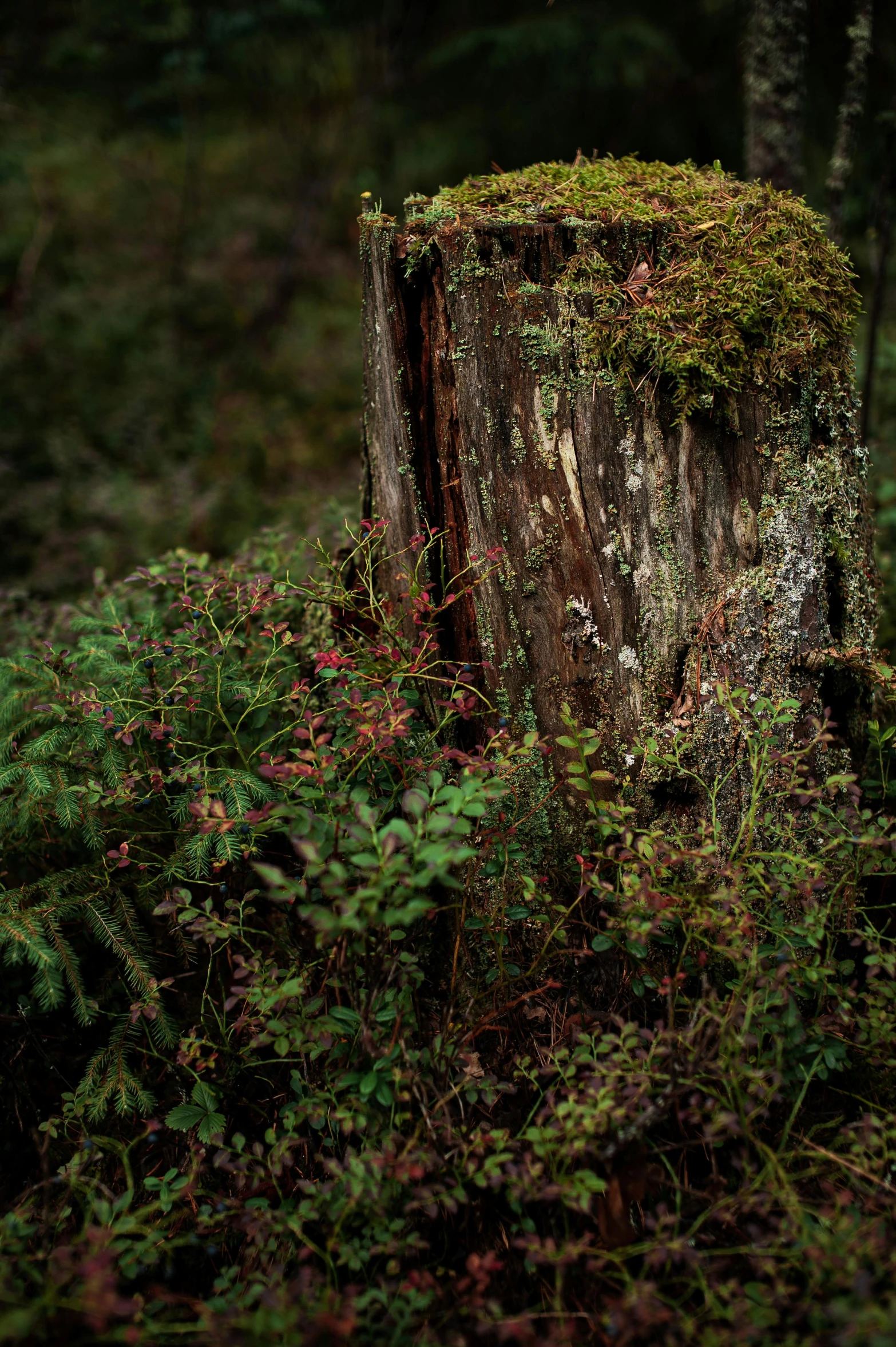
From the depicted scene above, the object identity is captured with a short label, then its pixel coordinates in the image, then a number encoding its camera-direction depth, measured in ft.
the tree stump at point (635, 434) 7.27
